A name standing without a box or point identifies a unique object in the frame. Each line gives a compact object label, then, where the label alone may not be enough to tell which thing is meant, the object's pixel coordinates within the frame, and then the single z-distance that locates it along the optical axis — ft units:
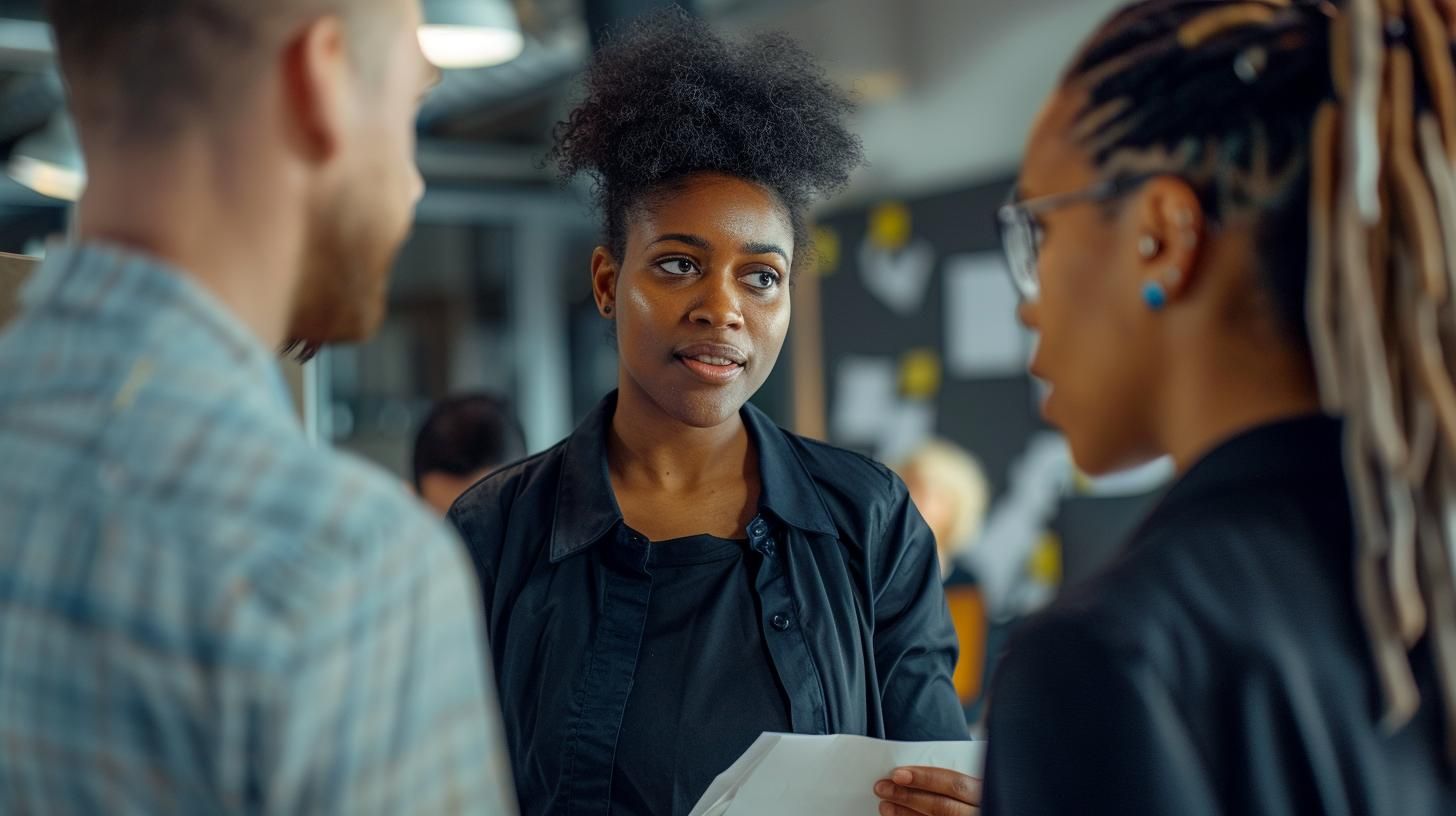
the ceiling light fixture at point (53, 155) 15.02
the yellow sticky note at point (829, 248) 17.61
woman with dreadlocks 2.70
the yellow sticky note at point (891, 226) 16.55
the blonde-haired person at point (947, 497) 13.46
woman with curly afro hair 5.21
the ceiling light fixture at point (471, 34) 11.25
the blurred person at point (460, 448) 9.61
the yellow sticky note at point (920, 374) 16.10
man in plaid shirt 2.35
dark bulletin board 15.05
